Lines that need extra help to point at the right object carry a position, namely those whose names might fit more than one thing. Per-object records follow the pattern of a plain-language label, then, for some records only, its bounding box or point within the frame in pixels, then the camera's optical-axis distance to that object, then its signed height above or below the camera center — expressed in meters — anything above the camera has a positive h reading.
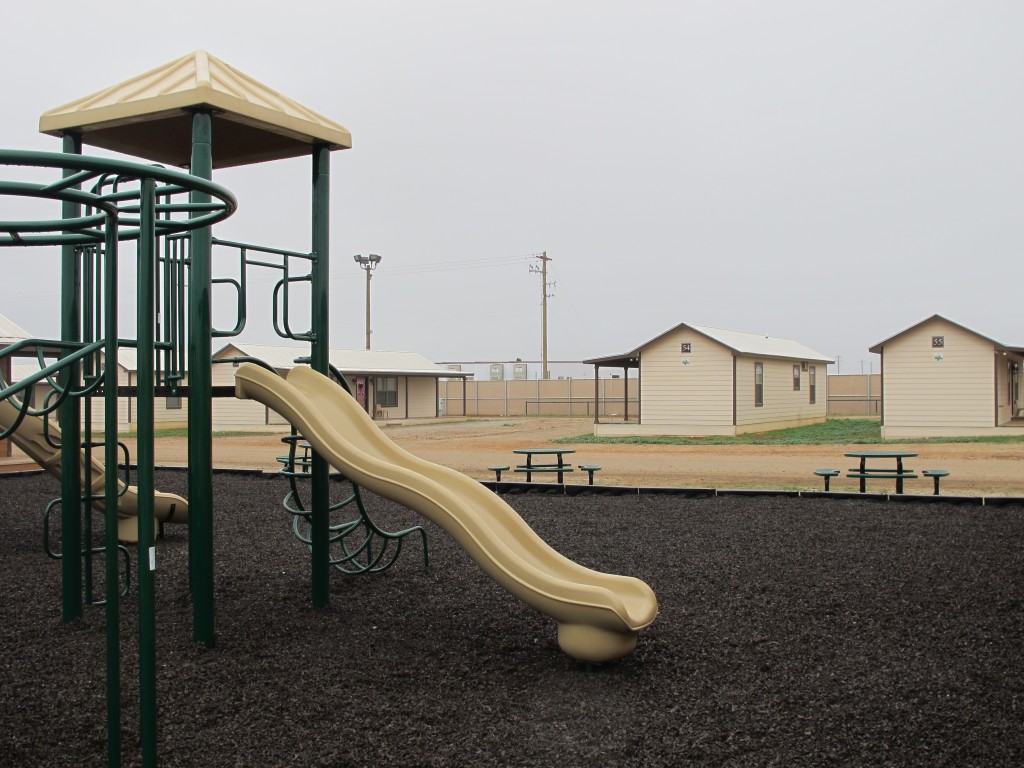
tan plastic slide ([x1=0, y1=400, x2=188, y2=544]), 8.52 -1.04
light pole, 50.12 +6.02
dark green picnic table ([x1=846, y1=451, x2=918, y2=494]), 11.85 -1.38
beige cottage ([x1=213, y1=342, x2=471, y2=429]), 35.44 -0.61
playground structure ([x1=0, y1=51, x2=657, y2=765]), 4.89 -0.05
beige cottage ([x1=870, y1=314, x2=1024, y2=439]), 24.64 -0.32
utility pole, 53.84 +4.02
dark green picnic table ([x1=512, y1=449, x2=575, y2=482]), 13.18 -1.47
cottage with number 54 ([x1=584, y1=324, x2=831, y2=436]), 26.56 -0.44
